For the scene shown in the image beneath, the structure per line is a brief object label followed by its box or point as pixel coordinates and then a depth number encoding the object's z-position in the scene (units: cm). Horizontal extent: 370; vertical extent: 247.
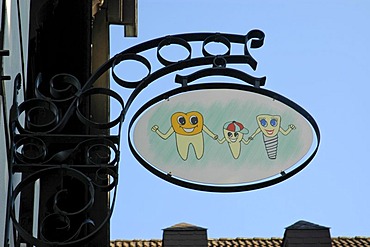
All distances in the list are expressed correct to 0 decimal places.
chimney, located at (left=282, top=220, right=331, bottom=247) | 2184
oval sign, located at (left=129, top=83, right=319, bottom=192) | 592
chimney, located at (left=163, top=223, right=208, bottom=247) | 2173
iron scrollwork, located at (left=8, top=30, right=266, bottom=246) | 533
